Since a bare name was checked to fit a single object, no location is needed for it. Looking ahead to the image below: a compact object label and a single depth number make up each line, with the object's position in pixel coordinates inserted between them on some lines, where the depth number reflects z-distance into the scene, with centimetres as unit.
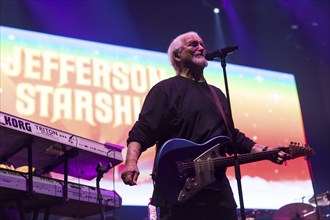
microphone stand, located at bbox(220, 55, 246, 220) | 226
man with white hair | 226
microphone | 259
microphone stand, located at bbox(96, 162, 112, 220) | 312
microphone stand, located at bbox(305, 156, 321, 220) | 458
